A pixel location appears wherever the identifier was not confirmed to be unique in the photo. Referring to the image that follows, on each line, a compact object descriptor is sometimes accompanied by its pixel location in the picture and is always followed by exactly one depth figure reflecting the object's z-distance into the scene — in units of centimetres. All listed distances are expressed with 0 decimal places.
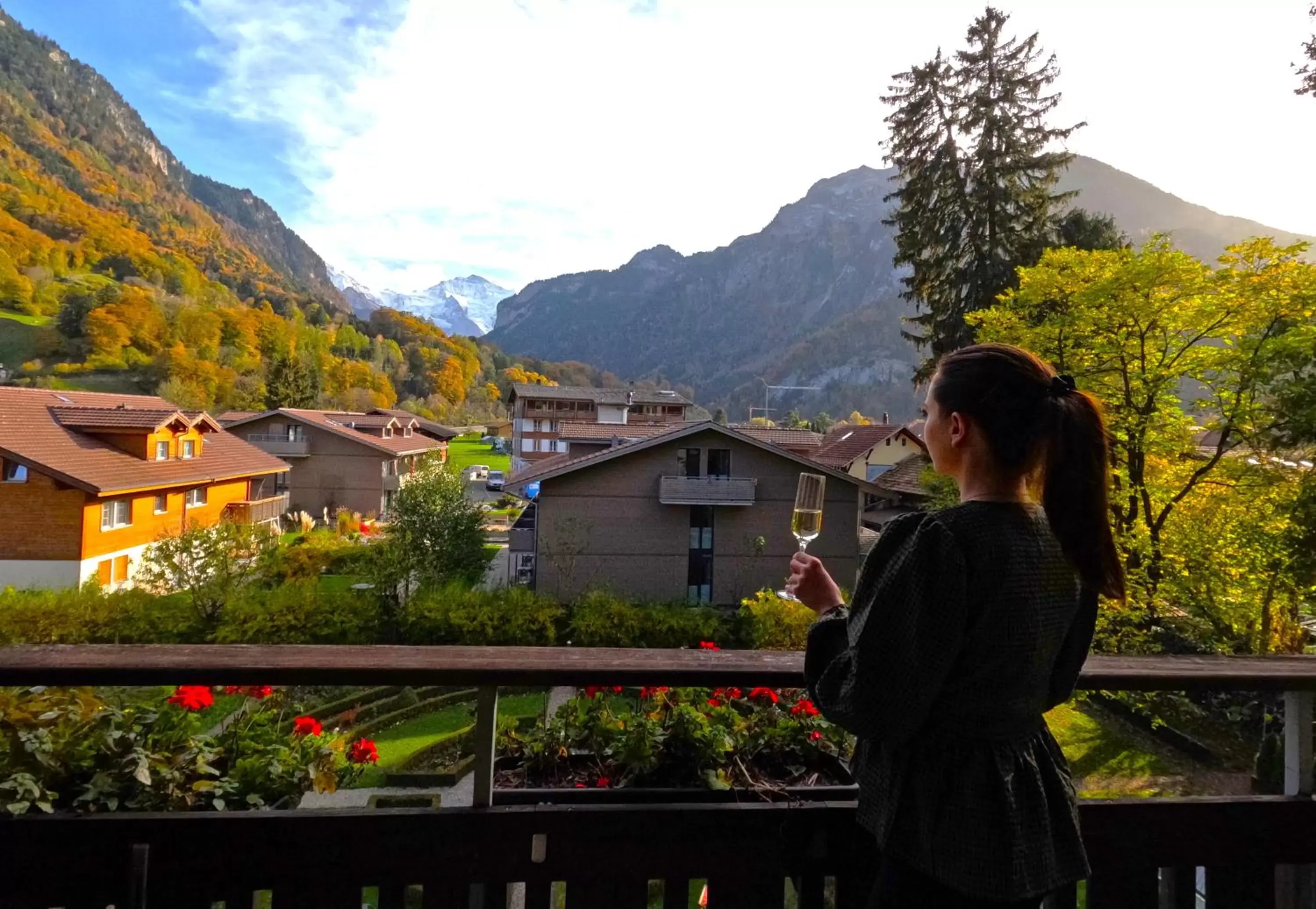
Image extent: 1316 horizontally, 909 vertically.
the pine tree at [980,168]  1506
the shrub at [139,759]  149
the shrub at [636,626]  1536
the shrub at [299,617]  1502
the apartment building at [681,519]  1836
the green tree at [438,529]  1797
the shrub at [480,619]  1540
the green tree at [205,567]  1568
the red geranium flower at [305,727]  182
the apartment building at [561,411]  5284
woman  108
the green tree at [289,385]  5444
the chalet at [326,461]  3166
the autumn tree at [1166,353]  922
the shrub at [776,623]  1457
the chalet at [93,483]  1788
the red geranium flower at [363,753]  208
